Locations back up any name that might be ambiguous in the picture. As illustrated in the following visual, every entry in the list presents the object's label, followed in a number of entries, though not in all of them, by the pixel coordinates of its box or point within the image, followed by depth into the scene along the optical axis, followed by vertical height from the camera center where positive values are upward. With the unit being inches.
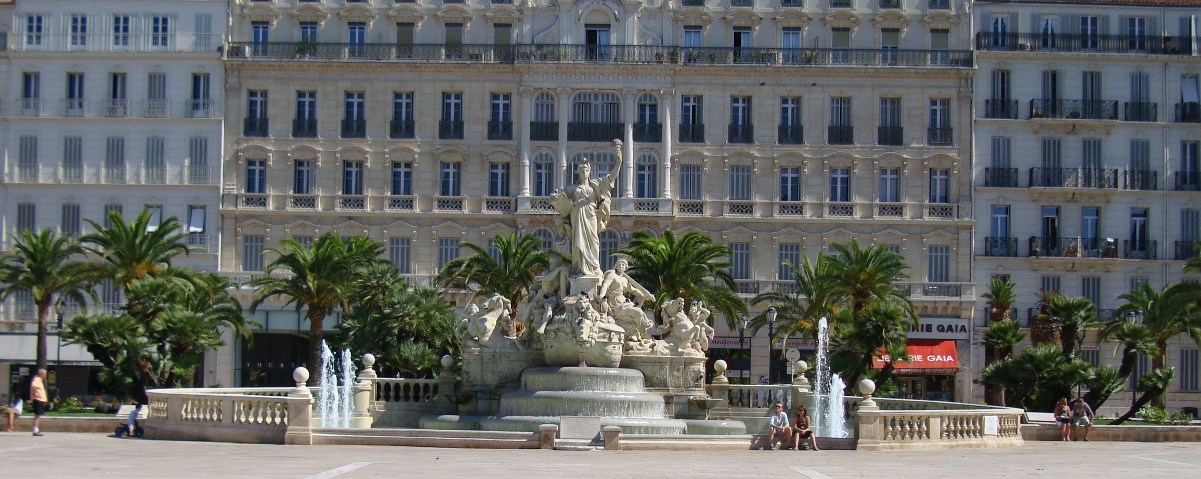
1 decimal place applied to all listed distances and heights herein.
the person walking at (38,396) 1434.5 -74.9
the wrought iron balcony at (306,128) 2765.7 +302.2
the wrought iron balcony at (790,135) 2768.2 +298.9
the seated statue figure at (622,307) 1547.7 +8.1
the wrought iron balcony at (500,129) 2768.2 +303.7
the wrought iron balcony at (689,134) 2760.8 +297.8
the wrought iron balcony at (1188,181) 2773.1 +230.1
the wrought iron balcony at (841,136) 2768.2 +298.2
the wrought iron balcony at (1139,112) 2770.7 +342.3
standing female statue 1557.6 +96.5
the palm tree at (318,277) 2306.8 +49.1
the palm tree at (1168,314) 2395.4 +10.2
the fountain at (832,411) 1631.4 -92.7
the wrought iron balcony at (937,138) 2768.2 +296.1
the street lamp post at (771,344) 2338.3 -41.3
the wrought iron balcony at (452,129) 2770.7 +303.4
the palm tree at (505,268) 2402.8 +66.7
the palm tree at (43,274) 2365.9 +50.9
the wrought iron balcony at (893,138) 2770.7 +295.5
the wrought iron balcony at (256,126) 2760.8 +303.9
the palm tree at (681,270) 2320.4 +64.8
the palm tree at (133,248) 2332.7 +87.4
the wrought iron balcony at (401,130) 2768.2 +300.9
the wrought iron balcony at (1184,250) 2763.3 +116.5
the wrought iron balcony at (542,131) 2748.5 +299.0
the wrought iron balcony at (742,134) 2765.7 +299.6
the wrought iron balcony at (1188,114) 2773.1 +340.1
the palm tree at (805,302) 2444.6 +23.3
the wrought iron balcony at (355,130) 2768.2 +299.8
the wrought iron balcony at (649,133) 2743.6 +297.6
